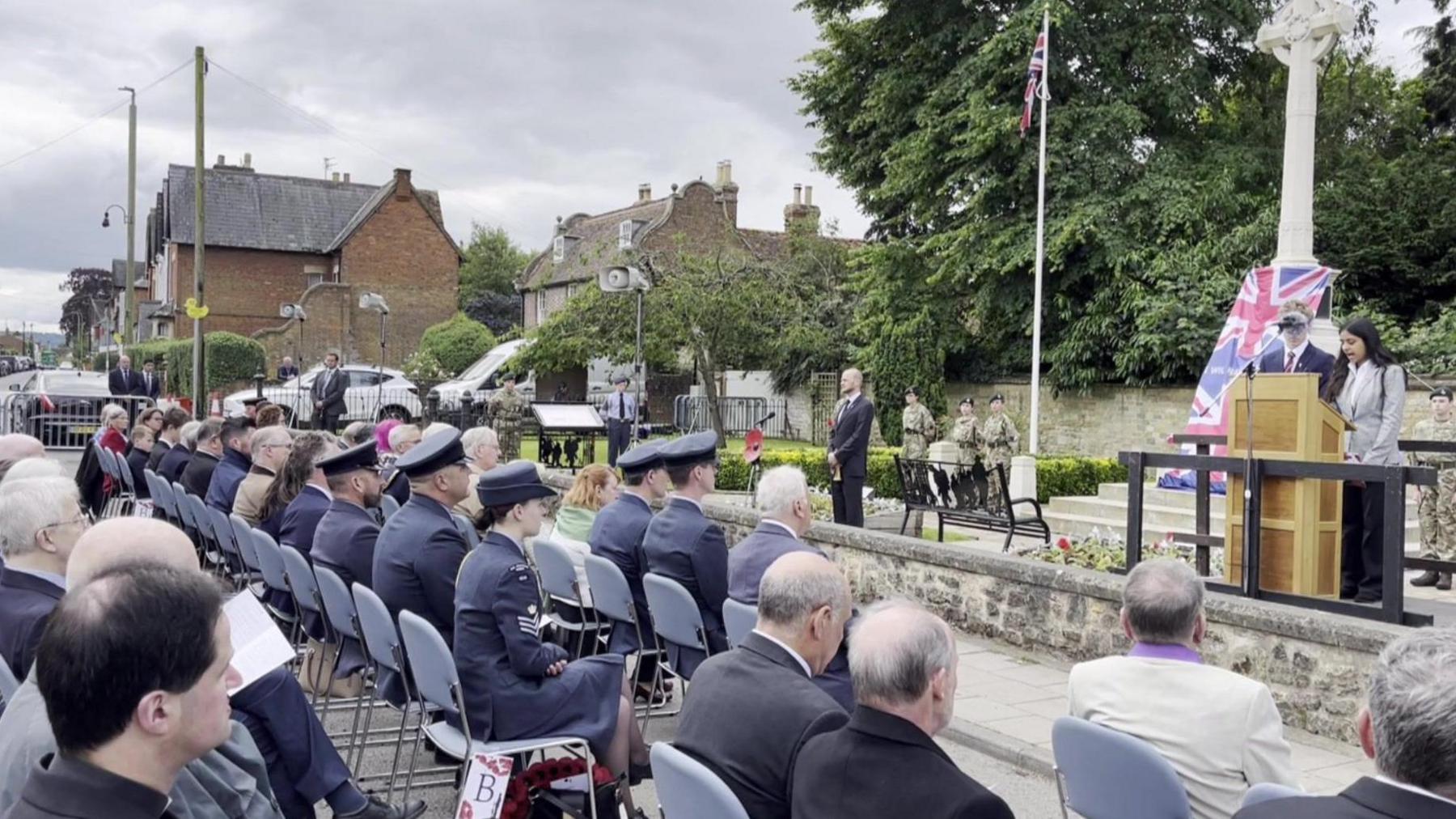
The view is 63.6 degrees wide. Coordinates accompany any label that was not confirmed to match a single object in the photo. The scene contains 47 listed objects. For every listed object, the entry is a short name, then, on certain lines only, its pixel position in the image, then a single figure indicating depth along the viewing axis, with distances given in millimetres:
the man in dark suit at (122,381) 20062
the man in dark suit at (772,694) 3033
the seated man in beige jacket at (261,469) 7461
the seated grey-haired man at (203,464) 9242
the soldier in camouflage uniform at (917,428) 16109
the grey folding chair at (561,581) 6387
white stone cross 12445
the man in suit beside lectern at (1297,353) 8172
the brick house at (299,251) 45812
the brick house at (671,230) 45000
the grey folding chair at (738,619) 4715
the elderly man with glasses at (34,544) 3627
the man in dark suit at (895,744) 2449
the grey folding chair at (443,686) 4141
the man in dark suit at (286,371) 25625
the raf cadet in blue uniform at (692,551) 5645
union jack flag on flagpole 18469
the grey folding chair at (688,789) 2627
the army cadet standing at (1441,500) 10445
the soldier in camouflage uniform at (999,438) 15398
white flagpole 18672
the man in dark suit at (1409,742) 1960
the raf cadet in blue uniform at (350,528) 5734
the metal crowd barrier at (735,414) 27094
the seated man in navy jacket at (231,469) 8359
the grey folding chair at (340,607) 5211
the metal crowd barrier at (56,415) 19438
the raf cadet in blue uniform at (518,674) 4316
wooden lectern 6598
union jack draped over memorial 12578
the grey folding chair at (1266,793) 2650
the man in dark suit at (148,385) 20500
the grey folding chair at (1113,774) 2980
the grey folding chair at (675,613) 5301
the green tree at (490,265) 75000
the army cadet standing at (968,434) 15945
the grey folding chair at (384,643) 4648
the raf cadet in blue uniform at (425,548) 4996
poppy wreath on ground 4086
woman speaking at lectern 7211
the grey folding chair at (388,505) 7859
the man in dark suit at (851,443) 11312
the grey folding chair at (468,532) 6145
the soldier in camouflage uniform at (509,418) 19688
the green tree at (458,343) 37281
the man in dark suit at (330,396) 18734
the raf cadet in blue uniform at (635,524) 6344
